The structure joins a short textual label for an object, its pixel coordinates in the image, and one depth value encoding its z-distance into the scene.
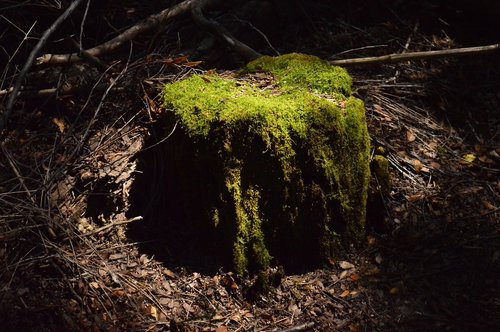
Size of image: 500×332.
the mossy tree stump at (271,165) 3.65
